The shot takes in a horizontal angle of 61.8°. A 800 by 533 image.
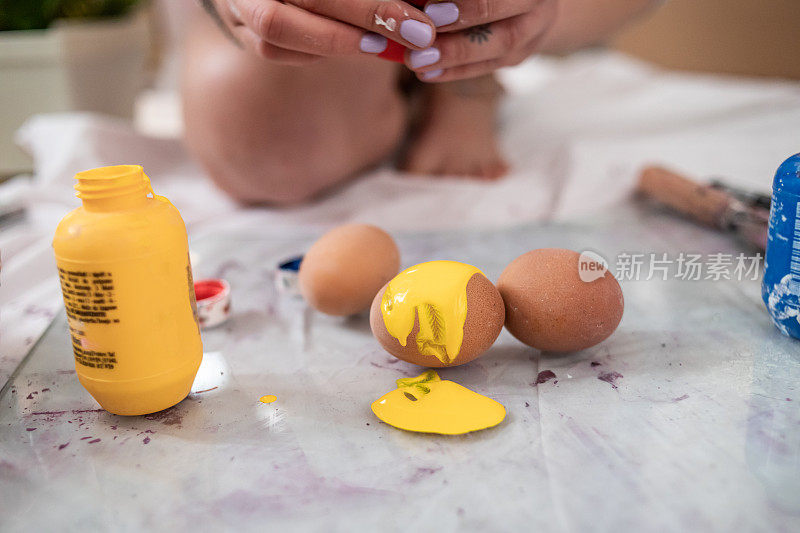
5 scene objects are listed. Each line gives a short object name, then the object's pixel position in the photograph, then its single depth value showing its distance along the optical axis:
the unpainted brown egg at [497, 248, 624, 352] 0.68
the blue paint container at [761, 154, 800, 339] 0.67
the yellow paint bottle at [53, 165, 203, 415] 0.57
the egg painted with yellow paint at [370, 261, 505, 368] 0.66
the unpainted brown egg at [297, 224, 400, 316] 0.79
